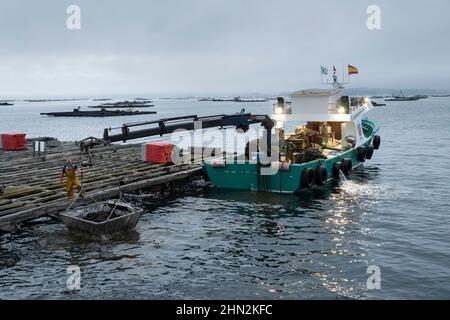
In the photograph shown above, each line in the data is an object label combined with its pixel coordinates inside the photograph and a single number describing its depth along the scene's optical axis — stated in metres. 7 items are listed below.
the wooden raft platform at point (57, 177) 18.95
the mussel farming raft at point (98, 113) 148.75
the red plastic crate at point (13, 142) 36.38
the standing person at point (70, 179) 20.53
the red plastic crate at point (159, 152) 29.80
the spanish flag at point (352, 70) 36.78
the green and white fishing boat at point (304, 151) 25.53
